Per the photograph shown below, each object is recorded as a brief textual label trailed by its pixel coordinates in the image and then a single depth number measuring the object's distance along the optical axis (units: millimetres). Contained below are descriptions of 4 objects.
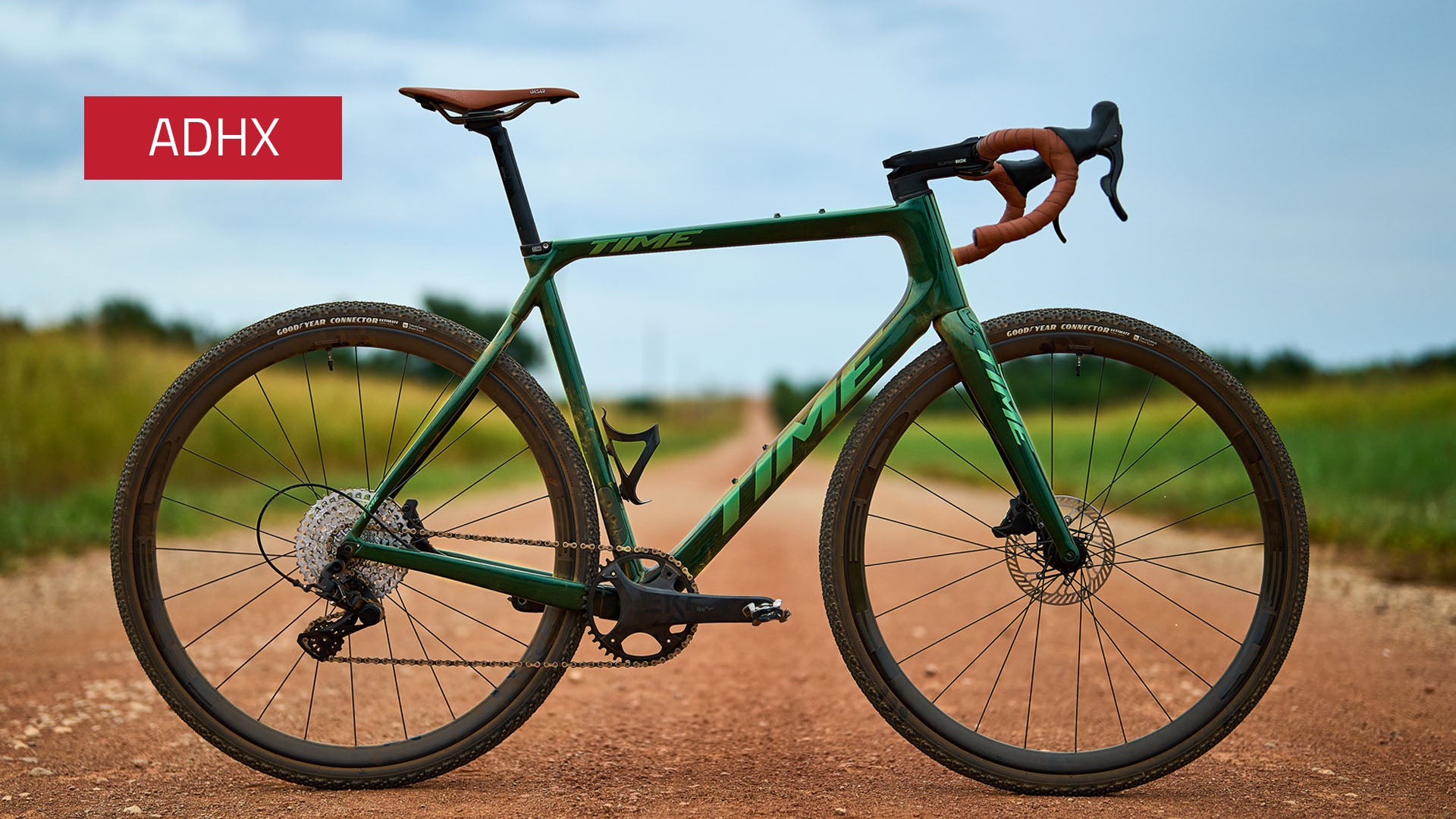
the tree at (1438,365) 19144
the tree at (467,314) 32750
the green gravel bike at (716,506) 2789
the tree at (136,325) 15461
